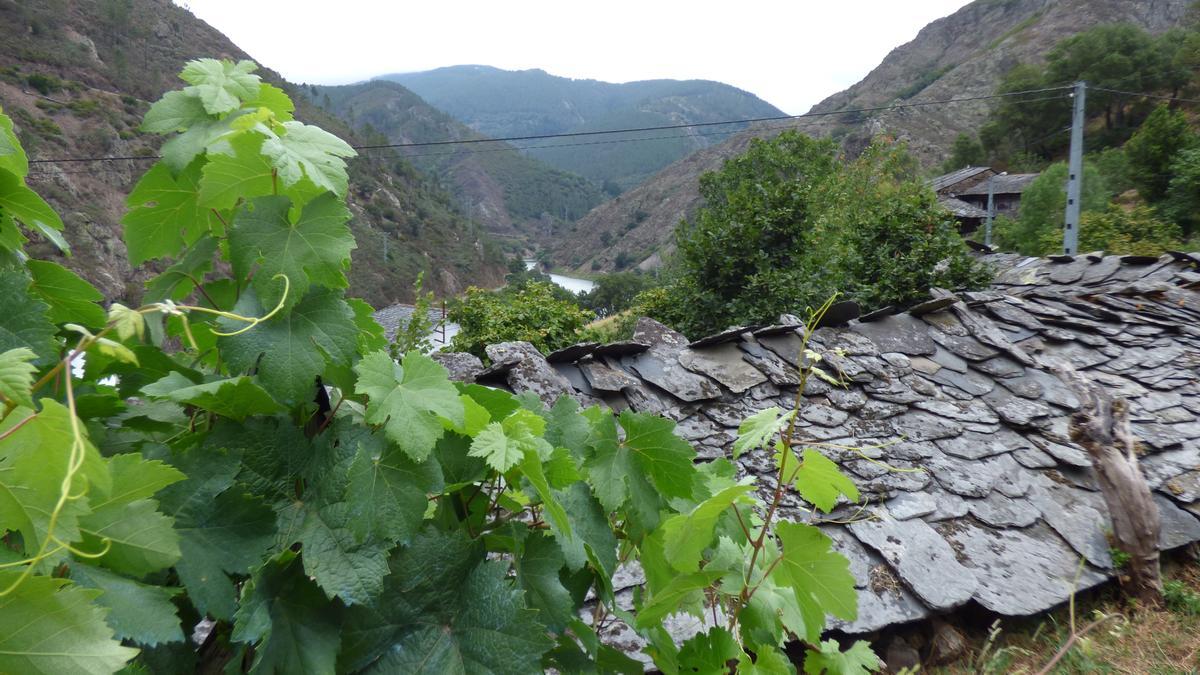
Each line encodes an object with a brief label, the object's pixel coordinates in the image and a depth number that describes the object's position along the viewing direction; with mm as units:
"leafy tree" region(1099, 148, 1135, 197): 31188
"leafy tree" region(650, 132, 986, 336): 7969
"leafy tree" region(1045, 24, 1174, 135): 42781
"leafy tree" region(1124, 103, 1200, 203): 27938
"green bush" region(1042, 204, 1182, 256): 19469
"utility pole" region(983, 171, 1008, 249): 27750
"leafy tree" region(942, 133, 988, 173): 49062
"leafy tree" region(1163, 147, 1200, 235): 25348
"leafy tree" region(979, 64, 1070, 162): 44000
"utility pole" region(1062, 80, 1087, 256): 15938
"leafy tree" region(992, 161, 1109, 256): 26172
